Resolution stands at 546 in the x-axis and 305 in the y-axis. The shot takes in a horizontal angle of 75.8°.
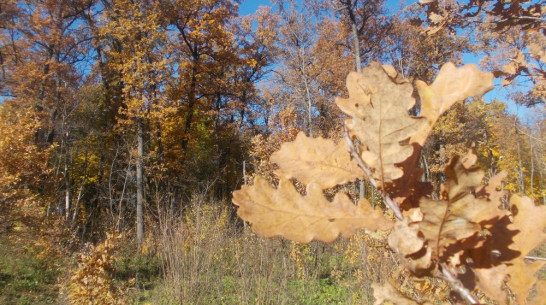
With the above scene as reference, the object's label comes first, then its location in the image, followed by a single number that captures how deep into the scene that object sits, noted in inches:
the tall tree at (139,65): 414.6
